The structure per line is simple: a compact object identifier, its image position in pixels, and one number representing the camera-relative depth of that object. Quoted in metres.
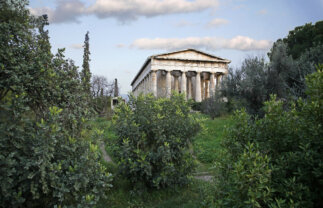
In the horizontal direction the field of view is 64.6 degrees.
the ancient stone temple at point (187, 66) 37.50
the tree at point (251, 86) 17.11
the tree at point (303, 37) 34.94
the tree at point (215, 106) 22.72
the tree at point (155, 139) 6.30
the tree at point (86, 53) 37.25
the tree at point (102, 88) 38.56
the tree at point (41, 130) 3.36
